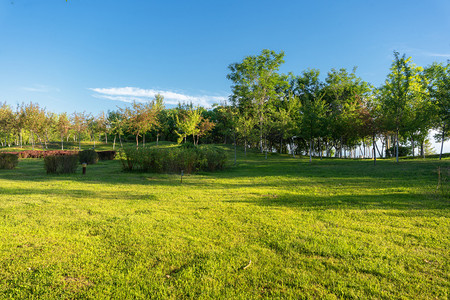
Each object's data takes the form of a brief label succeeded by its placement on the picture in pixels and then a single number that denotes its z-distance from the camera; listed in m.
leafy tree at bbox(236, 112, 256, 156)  23.69
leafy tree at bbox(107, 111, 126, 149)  37.41
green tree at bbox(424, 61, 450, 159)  15.55
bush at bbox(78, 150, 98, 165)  19.25
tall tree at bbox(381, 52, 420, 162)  20.58
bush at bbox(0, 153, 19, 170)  15.20
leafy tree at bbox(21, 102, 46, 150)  36.88
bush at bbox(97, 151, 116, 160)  23.09
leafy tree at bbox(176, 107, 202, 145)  37.72
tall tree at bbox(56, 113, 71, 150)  41.14
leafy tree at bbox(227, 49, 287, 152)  38.19
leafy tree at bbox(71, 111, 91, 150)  41.25
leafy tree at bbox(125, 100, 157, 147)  32.88
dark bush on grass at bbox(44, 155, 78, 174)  12.92
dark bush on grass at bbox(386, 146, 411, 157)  34.95
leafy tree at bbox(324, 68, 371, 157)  37.47
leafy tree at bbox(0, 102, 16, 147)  38.12
